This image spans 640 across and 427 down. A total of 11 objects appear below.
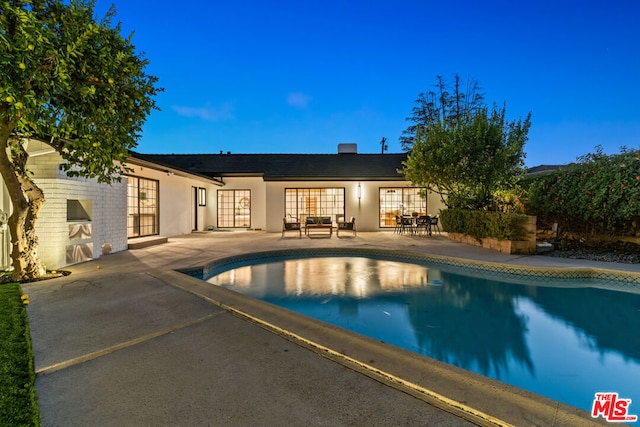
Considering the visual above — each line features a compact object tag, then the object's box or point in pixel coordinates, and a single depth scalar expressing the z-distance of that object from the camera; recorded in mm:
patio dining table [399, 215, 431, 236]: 11852
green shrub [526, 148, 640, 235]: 7285
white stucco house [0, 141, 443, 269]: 9875
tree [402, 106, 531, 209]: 9750
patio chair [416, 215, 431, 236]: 11812
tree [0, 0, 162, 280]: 3029
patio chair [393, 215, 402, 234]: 12820
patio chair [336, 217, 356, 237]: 12152
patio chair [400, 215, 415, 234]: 12383
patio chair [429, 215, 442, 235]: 11867
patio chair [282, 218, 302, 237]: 11875
